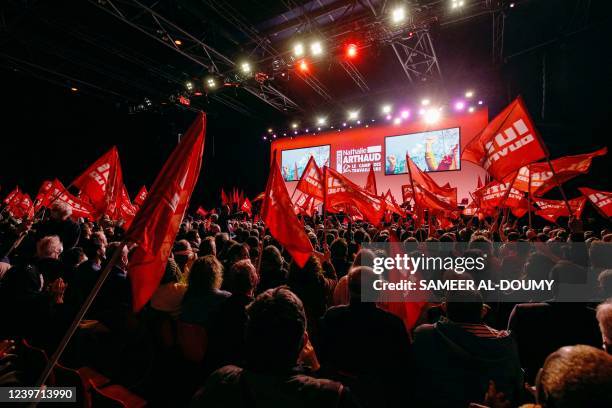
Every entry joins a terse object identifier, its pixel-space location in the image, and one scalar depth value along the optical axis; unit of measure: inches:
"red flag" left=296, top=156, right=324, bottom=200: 269.6
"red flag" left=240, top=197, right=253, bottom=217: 548.1
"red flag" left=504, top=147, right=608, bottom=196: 221.5
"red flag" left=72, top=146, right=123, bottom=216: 216.5
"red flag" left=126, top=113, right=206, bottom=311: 81.8
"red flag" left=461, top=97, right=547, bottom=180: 160.9
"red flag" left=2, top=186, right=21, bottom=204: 393.9
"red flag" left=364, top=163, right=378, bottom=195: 315.7
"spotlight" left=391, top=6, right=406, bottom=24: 329.1
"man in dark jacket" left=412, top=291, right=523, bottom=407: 68.6
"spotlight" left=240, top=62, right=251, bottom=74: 459.8
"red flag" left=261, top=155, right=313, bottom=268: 136.6
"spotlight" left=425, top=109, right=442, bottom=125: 619.1
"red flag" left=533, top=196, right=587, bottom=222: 317.0
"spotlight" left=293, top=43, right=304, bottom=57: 407.2
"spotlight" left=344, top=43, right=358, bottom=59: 394.6
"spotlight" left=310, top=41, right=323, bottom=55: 399.9
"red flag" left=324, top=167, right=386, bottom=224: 245.9
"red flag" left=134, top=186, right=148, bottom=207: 423.5
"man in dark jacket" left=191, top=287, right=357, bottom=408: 41.8
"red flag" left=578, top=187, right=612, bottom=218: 253.3
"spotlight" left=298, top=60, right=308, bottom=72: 437.5
